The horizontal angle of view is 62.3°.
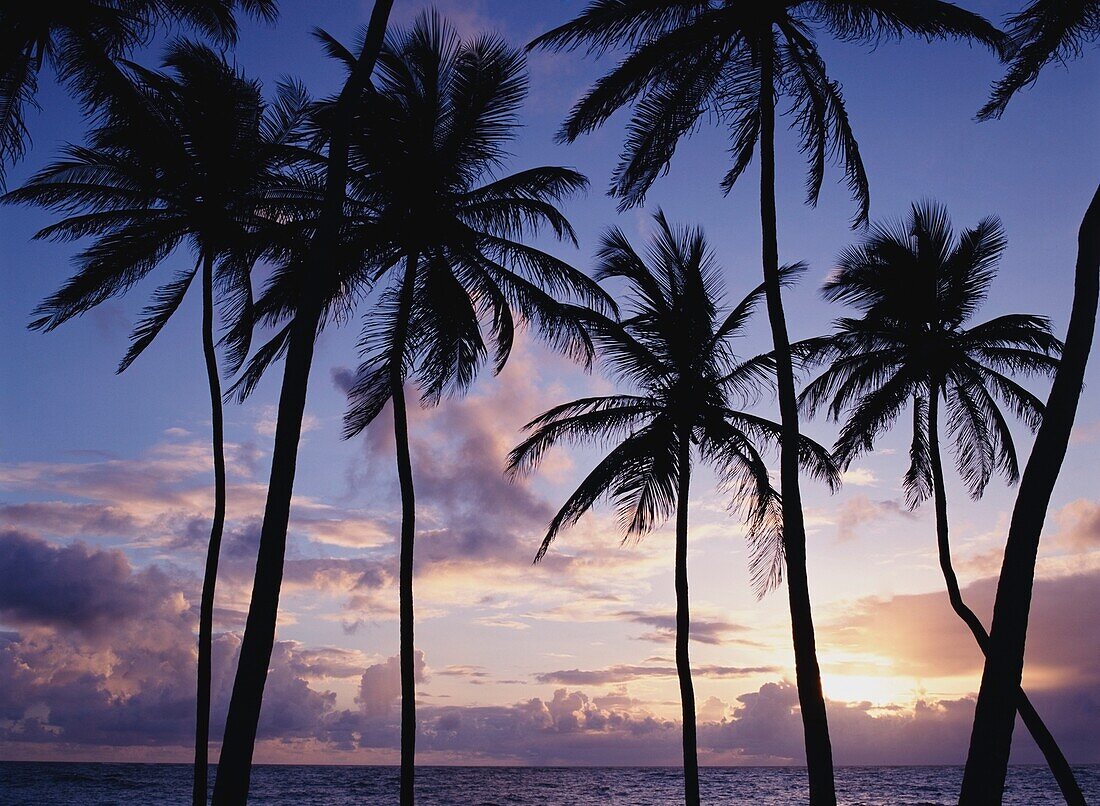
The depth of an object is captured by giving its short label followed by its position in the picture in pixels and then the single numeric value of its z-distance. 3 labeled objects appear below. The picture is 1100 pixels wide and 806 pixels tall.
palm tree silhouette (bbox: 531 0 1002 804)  13.74
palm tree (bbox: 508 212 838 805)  19.06
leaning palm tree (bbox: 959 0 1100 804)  7.46
